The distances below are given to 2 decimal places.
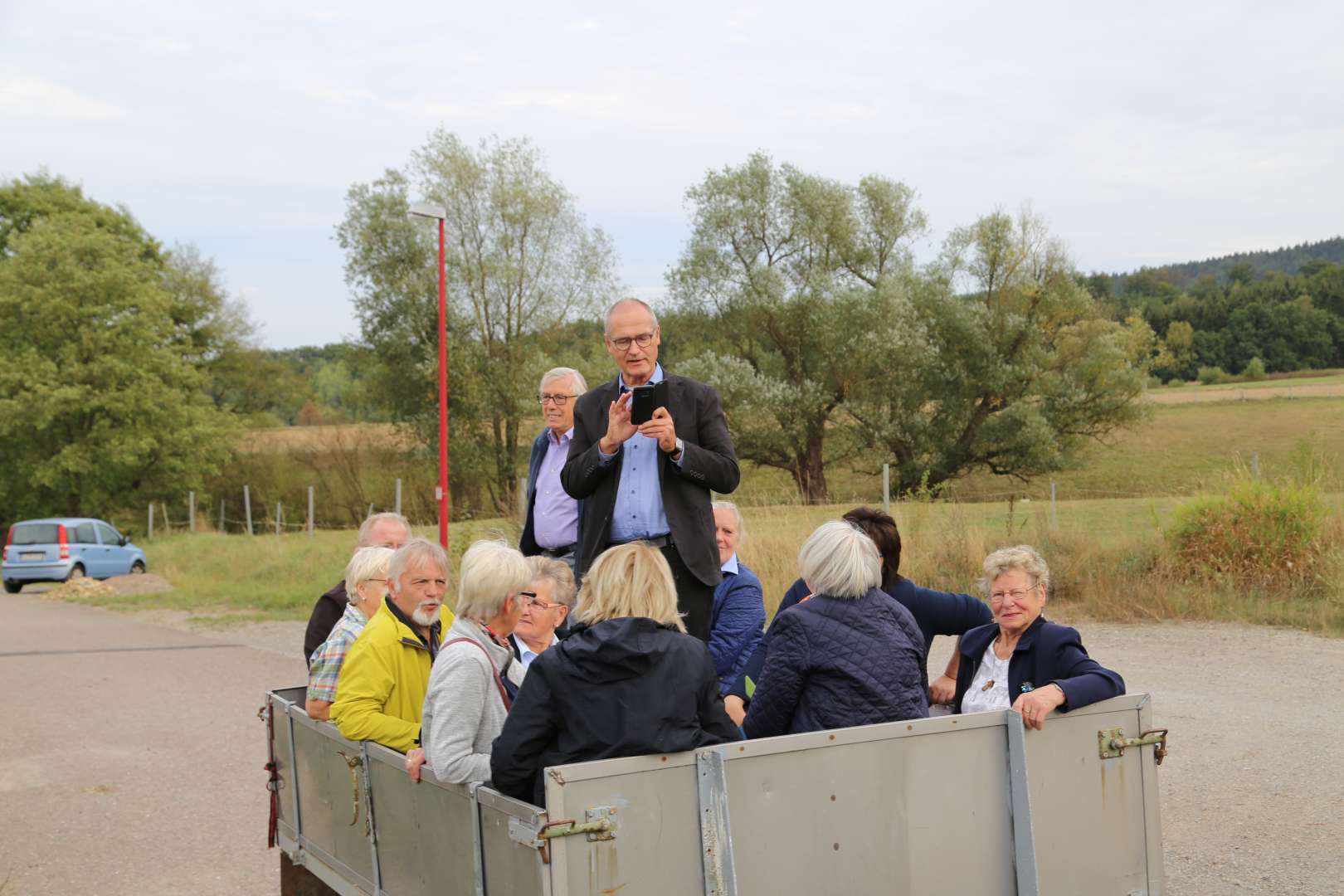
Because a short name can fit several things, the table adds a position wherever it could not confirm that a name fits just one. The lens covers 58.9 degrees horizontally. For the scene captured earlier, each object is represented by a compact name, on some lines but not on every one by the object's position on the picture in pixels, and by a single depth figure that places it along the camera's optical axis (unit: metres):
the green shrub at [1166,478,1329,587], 11.88
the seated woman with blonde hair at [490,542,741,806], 2.85
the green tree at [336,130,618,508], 37.56
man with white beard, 3.81
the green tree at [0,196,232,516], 38.53
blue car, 23.61
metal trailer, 2.71
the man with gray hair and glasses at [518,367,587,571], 5.06
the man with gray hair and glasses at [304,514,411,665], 5.29
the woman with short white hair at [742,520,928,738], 3.41
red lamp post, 17.42
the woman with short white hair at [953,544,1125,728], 3.76
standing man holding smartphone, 4.10
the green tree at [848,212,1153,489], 36.94
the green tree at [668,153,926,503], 35.78
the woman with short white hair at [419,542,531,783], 3.20
